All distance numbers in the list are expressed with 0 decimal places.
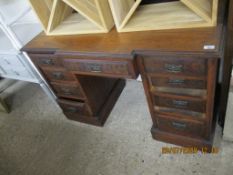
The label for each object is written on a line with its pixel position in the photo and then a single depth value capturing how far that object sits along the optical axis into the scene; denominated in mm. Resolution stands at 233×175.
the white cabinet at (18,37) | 1554
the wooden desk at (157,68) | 882
